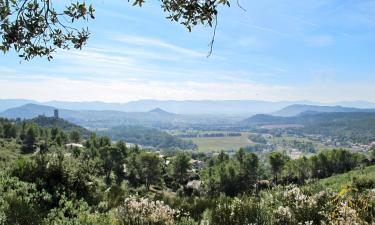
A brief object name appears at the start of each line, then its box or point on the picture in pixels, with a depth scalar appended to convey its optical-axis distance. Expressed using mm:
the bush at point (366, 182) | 15147
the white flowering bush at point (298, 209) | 7492
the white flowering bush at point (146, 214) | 7070
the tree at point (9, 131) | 122438
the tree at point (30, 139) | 109169
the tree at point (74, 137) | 121312
